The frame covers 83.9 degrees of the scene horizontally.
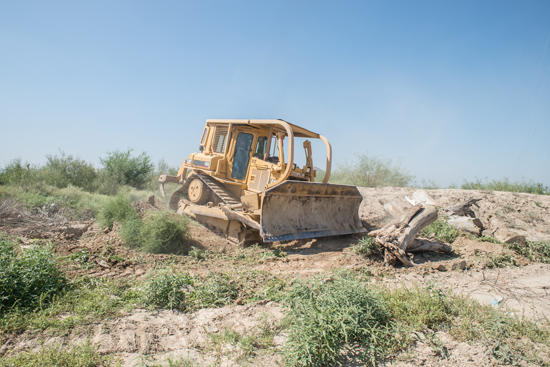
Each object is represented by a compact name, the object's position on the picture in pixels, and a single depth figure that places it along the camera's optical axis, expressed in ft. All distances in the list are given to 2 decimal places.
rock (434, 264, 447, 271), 16.61
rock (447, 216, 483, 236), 24.32
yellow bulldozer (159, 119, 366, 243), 21.44
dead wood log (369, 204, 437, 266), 17.35
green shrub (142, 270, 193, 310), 12.03
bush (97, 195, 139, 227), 24.41
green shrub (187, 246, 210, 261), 19.82
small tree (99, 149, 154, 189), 55.47
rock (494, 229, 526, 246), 20.43
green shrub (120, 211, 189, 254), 20.31
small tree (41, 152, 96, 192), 49.12
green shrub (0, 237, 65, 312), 10.75
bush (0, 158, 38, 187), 37.18
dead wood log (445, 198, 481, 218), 26.63
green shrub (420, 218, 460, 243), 23.61
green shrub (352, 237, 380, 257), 18.70
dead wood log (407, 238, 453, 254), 19.25
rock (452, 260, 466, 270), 16.61
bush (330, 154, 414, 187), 57.11
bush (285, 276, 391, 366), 8.48
